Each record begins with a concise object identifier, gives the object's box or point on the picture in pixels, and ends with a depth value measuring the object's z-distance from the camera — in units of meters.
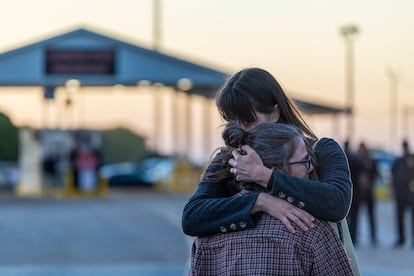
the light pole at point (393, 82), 68.89
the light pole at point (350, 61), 46.57
